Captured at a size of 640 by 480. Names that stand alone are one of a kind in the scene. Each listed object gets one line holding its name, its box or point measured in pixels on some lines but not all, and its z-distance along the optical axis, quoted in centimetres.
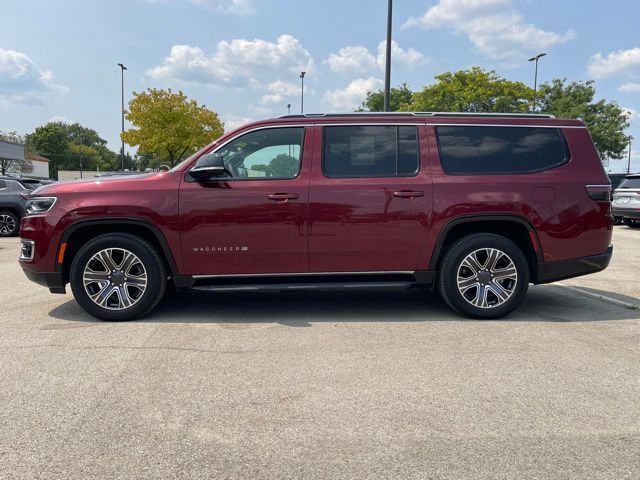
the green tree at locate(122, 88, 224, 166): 3666
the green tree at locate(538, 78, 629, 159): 3869
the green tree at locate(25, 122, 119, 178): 9669
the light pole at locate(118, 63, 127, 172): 4534
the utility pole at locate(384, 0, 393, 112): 1398
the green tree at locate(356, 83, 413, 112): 4762
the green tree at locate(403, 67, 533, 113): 3319
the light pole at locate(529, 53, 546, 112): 3428
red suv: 483
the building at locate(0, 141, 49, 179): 4506
